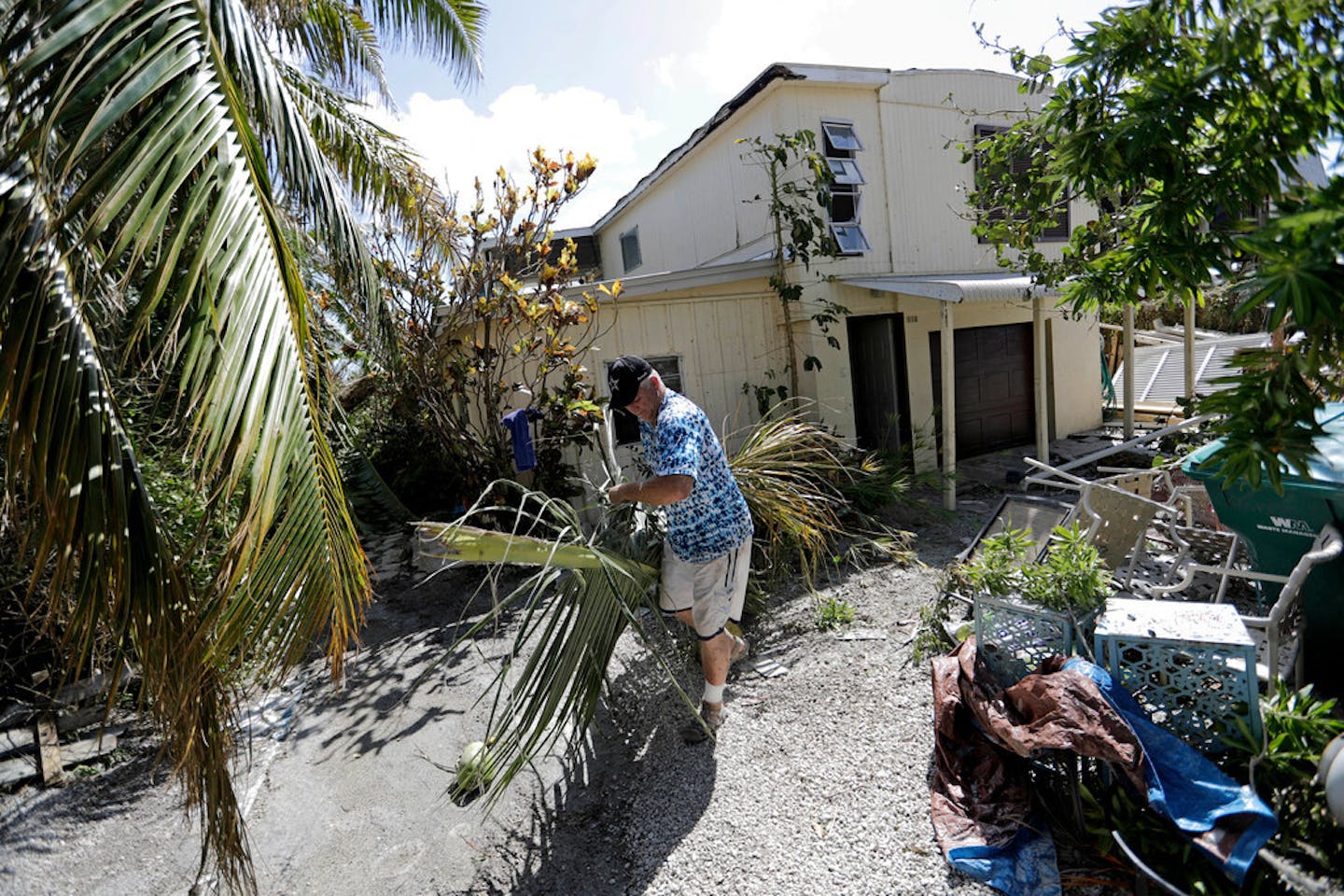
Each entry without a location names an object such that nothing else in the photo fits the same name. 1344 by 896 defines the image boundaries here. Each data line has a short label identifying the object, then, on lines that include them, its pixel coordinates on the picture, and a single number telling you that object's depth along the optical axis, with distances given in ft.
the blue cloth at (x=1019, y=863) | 7.95
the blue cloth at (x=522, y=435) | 18.29
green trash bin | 10.69
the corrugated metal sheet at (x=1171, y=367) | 38.40
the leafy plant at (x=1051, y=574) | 9.85
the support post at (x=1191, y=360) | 32.35
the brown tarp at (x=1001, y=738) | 8.12
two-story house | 25.81
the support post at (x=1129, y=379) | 32.58
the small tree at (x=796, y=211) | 25.40
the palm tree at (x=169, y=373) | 5.15
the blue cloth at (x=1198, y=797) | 7.24
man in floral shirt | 10.79
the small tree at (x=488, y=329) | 20.89
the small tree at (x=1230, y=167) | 4.28
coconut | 10.00
